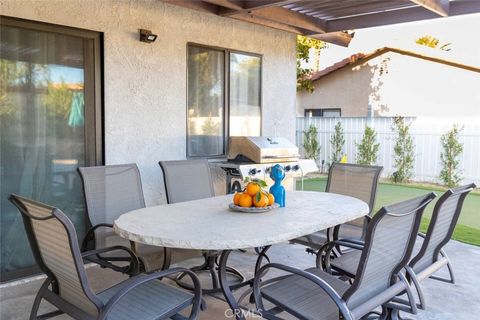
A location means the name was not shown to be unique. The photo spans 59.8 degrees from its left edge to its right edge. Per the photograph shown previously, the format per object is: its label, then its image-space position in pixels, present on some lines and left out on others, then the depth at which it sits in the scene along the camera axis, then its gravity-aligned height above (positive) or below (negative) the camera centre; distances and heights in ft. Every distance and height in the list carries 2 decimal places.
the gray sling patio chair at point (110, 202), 10.34 -1.86
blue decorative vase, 10.50 -1.43
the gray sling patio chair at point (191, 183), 12.46 -1.60
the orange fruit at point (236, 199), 9.93 -1.57
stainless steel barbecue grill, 15.66 -1.05
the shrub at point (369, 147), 32.35 -1.03
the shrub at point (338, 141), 35.35 -0.63
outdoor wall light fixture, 14.30 +3.34
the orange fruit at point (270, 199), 9.95 -1.58
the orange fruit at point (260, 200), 9.71 -1.56
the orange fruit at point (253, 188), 9.81 -1.29
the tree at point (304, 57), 31.19 +5.78
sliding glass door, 11.75 +0.33
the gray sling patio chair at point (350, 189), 11.43 -1.74
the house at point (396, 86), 35.68 +4.48
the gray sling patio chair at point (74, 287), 6.27 -2.55
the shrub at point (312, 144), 36.58 -0.93
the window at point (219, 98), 16.60 +1.48
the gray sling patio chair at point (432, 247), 8.23 -2.52
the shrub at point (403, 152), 31.55 -1.37
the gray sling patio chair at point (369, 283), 6.53 -2.62
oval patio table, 7.58 -1.88
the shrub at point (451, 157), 29.01 -1.62
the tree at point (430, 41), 52.49 +11.69
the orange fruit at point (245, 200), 9.77 -1.58
